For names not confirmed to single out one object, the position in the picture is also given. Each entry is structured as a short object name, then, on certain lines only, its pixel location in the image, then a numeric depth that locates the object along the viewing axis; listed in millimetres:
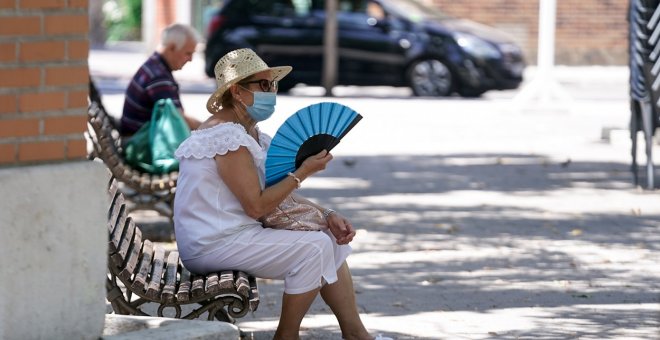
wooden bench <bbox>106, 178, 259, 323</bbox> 11492
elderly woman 11836
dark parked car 42969
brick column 9727
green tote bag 17781
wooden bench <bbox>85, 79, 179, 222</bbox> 17837
